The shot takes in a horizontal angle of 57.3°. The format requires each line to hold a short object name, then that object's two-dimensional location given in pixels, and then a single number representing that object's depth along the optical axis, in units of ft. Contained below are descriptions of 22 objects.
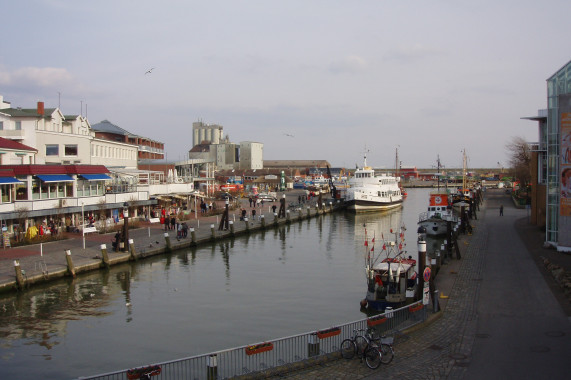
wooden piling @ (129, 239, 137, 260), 118.32
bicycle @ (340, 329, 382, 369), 49.06
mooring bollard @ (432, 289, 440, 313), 65.92
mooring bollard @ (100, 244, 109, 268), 109.09
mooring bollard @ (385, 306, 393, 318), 57.67
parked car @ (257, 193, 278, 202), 307.87
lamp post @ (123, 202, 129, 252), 120.30
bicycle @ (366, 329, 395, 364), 49.57
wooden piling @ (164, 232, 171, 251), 131.08
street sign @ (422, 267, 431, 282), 63.93
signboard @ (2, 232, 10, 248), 116.88
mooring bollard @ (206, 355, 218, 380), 45.44
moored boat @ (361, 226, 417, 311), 77.20
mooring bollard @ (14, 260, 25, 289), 88.63
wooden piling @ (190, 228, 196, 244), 142.20
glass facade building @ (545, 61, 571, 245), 111.34
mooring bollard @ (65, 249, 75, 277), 98.94
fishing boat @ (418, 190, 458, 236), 172.96
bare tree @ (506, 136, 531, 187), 302.86
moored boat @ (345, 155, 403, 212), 267.18
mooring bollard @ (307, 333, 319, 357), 50.44
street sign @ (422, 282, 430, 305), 64.90
